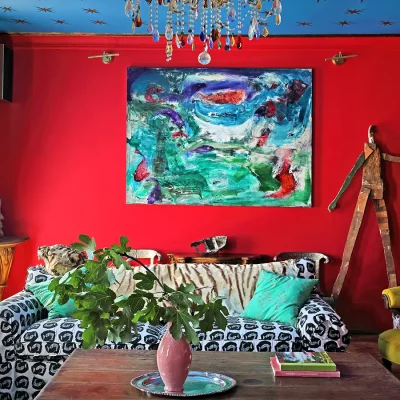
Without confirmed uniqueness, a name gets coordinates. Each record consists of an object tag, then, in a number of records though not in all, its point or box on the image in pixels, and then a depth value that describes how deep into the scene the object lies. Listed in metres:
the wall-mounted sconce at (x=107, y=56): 6.00
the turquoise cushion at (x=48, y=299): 4.30
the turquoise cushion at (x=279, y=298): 4.24
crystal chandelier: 3.12
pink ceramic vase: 2.69
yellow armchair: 4.17
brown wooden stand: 5.66
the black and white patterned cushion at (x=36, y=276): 4.57
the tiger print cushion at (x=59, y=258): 4.68
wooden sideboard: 5.59
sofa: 3.91
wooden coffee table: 2.63
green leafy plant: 2.52
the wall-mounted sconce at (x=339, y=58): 5.94
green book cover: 2.91
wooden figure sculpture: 5.91
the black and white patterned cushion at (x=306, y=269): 4.65
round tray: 2.66
